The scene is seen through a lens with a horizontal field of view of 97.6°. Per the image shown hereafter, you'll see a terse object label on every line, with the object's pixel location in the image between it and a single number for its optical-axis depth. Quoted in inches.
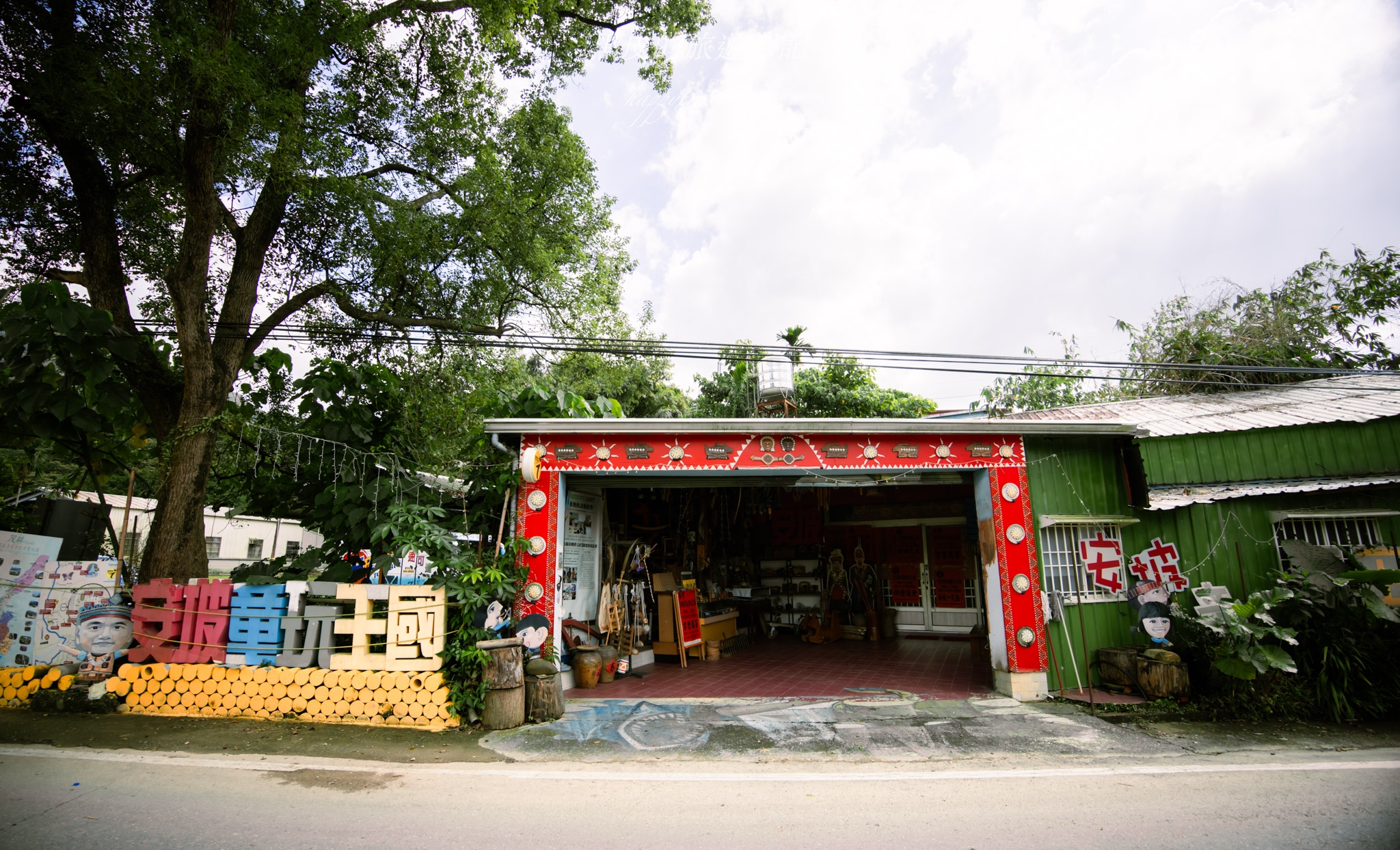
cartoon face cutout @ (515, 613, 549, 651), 271.9
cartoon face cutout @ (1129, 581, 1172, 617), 283.6
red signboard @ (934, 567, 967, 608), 481.1
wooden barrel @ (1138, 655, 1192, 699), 267.0
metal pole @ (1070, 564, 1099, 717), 258.9
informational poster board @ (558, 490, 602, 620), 327.0
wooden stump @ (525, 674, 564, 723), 256.2
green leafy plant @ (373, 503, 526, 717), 251.9
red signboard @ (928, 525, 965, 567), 483.5
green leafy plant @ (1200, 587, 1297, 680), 245.1
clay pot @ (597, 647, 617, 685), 323.3
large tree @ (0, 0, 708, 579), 288.4
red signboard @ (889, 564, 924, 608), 501.7
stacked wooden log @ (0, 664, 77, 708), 267.3
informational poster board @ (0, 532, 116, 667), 275.6
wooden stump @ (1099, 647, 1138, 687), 281.1
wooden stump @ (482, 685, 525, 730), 245.1
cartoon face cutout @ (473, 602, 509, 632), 270.2
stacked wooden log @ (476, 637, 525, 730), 245.8
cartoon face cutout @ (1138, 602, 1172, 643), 277.3
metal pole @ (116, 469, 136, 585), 277.9
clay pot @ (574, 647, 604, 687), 314.2
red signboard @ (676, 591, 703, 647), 381.4
